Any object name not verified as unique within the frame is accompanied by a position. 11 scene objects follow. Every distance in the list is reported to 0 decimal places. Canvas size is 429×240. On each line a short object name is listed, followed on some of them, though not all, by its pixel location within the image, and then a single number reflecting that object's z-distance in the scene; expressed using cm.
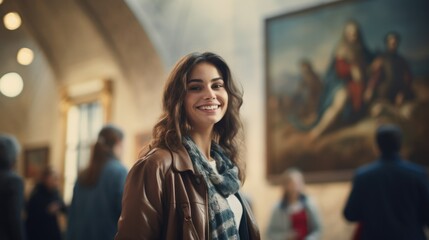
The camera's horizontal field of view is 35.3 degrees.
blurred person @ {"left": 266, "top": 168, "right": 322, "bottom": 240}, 855
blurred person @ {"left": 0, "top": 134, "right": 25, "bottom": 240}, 572
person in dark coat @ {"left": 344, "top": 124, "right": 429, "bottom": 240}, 570
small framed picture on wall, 1720
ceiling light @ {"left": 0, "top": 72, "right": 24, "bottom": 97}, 1290
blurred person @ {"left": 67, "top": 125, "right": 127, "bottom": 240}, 557
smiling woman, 263
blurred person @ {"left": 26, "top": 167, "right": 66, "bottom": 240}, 888
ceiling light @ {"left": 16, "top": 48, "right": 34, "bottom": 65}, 1181
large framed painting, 973
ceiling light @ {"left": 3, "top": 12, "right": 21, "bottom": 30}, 1151
